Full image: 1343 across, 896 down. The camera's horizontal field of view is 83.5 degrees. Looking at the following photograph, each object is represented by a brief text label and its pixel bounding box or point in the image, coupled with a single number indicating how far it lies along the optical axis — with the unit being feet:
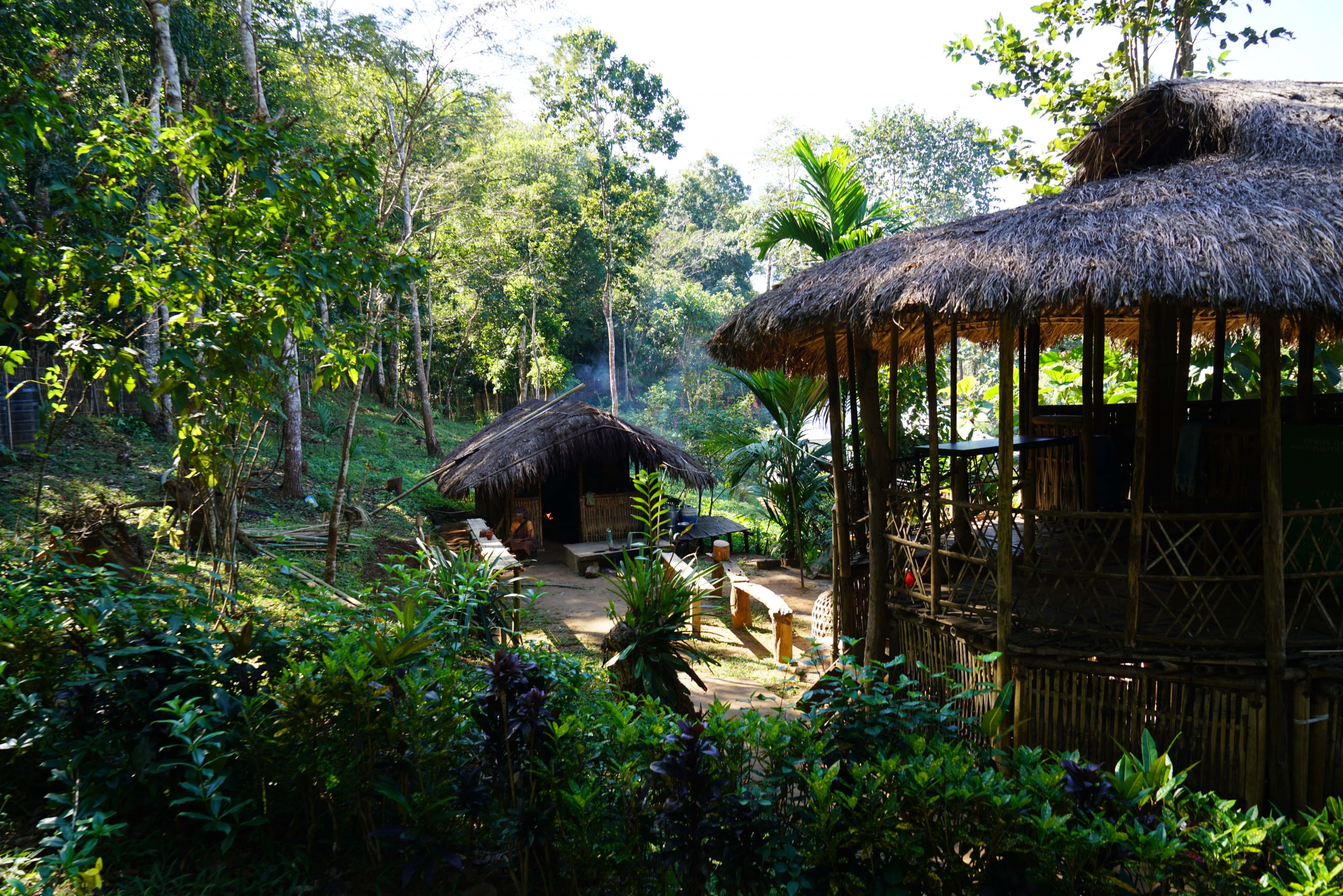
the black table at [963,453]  17.12
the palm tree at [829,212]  28.48
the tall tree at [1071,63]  29.12
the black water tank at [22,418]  31.65
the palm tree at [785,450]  34.14
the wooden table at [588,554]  38.60
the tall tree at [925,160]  116.16
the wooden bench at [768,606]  23.62
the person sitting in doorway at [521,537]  39.11
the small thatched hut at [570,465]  39.32
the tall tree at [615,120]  67.97
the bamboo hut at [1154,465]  13.12
